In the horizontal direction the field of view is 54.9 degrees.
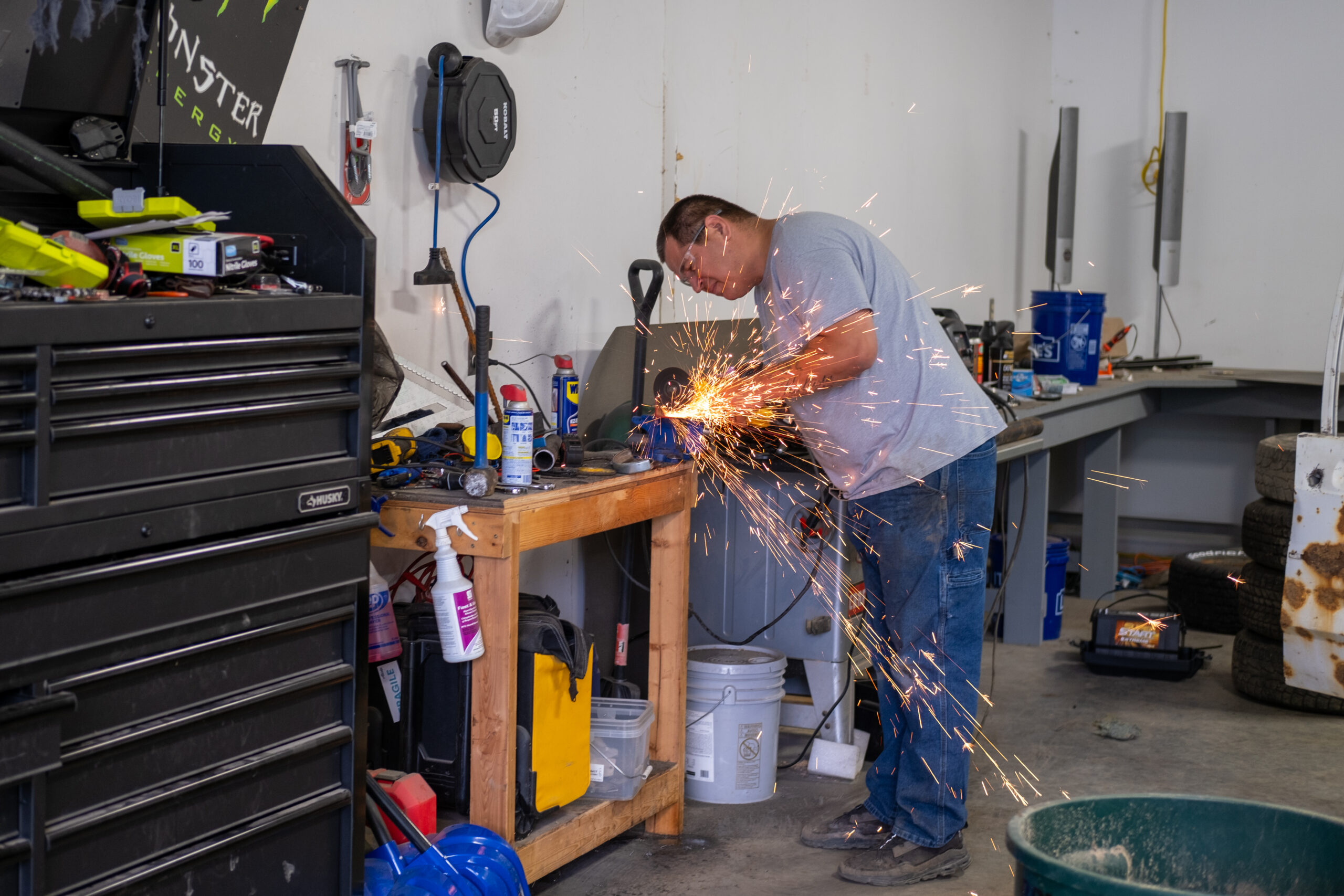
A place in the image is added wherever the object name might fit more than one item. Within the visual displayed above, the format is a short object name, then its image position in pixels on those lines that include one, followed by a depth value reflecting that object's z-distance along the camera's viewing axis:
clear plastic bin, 2.65
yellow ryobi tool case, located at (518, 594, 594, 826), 2.36
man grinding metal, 2.57
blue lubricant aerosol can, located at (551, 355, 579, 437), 2.87
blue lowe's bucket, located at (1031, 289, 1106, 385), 5.19
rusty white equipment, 3.35
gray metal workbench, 4.62
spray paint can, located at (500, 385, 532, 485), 2.32
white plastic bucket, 3.04
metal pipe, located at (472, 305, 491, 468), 2.34
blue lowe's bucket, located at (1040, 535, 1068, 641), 4.77
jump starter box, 4.23
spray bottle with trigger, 2.18
